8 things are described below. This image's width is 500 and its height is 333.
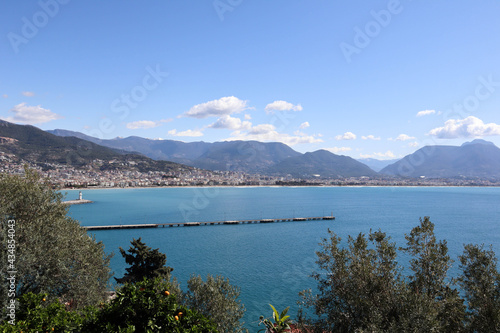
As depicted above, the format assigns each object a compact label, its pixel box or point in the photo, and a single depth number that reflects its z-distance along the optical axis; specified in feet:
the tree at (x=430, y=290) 30.86
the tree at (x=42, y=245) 45.91
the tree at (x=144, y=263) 80.64
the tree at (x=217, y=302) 48.78
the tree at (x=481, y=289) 36.06
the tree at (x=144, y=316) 27.43
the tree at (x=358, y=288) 37.68
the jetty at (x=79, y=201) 389.80
